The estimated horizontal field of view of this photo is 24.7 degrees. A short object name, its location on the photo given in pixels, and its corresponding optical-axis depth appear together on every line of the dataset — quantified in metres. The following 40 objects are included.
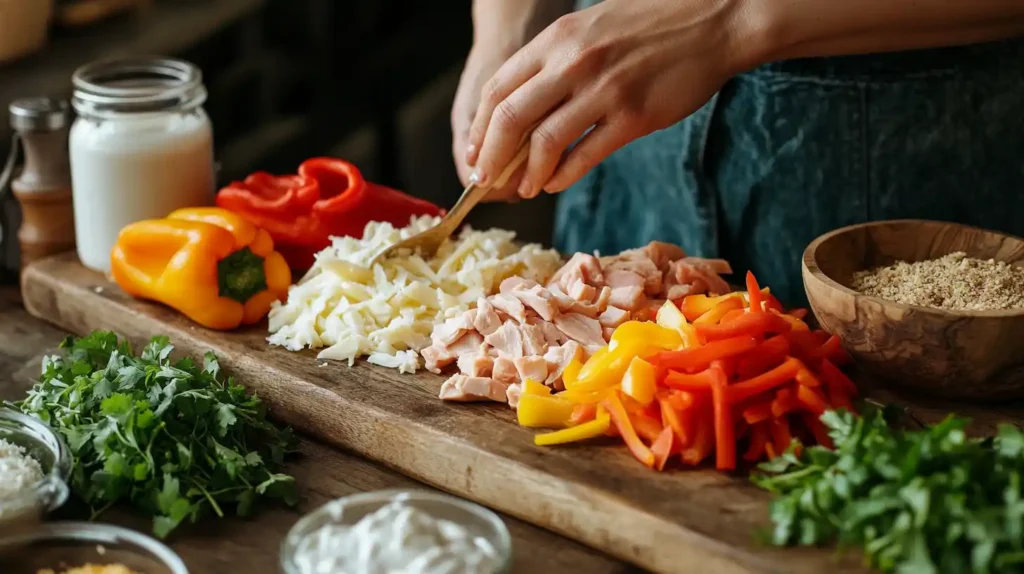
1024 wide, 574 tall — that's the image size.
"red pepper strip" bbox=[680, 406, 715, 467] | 1.24
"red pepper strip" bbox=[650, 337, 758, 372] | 1.25
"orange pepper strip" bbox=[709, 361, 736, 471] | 1.23
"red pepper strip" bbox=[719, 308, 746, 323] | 1.28
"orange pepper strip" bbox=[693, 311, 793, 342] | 1.27
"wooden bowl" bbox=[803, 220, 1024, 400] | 1.26
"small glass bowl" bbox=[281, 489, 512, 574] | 1.17
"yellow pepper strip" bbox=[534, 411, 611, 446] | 1.26
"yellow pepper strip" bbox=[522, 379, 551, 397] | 1.28
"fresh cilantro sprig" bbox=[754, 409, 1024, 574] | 1.15
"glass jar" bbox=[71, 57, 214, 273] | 1.46
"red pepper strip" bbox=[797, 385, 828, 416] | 1.24
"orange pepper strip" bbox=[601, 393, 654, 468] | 1.24
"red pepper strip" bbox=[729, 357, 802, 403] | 1.24
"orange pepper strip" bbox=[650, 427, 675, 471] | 1.24
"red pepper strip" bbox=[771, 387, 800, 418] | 1.24
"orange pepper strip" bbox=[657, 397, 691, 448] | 1.24
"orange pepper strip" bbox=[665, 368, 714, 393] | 1.24
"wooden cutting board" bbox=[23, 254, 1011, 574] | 1.20
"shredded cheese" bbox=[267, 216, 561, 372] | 1.36
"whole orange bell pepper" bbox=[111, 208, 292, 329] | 1.39
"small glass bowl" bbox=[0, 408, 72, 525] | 1.20
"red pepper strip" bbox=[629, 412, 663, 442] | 1.25
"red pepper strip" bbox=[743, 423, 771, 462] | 1.24
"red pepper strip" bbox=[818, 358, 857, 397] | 1.27
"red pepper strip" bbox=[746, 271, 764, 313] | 1.29
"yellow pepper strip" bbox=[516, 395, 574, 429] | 1.27
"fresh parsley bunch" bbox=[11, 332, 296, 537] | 1.24
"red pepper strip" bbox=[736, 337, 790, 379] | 1.26
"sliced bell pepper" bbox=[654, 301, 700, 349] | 1.28
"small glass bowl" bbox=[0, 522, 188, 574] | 1.18
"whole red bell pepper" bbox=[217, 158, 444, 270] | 1.47
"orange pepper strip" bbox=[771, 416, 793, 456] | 1.24
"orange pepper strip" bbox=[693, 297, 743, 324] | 1.30
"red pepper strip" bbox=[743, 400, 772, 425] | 1.24
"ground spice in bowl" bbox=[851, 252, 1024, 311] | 1.28
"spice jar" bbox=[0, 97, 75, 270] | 1.48
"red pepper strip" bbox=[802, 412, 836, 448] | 1.24
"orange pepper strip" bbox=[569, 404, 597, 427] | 1.27
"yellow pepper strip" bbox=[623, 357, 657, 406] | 1.25
